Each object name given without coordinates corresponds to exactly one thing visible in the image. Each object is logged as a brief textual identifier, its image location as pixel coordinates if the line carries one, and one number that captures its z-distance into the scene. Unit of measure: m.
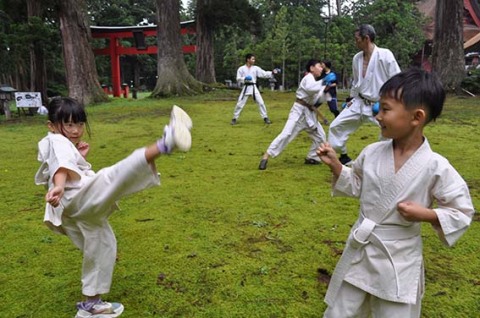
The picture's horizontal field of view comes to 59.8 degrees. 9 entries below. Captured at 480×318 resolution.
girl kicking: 1.96
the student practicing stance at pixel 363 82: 4.80
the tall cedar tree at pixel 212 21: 19.06
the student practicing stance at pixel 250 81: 9.80
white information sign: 13.25
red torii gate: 23.37
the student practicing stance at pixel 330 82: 6.44
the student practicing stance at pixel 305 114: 5.62
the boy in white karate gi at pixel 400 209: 1.69
